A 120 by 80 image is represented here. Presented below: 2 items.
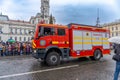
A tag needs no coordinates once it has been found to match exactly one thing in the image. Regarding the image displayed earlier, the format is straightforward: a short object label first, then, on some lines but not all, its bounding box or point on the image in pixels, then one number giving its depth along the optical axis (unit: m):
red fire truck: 5.28
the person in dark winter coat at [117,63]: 3.13
